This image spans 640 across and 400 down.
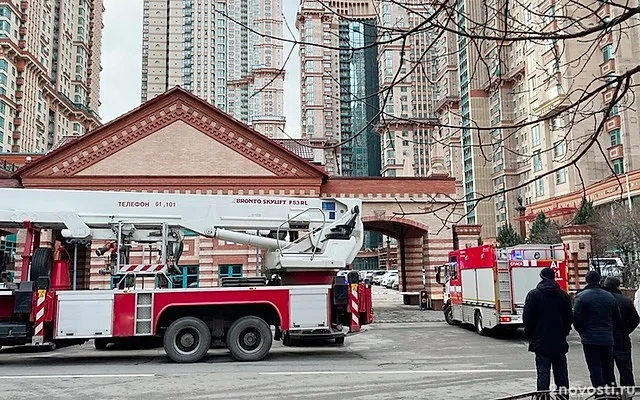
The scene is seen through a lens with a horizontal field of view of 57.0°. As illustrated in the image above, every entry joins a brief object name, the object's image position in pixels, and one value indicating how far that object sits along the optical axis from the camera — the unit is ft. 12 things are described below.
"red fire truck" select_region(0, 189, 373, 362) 41.14
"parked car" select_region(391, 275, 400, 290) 181.22
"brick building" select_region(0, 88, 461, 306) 77.87
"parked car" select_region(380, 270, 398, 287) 190.96
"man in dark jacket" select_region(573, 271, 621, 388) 25.91
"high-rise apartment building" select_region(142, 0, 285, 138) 447.42
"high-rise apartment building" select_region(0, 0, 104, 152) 227.20
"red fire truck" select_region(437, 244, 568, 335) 54.34
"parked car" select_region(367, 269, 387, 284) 238.58
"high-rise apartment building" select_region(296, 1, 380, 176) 309.63
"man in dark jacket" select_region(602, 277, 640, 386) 27.20
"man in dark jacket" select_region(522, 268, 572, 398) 25.44
